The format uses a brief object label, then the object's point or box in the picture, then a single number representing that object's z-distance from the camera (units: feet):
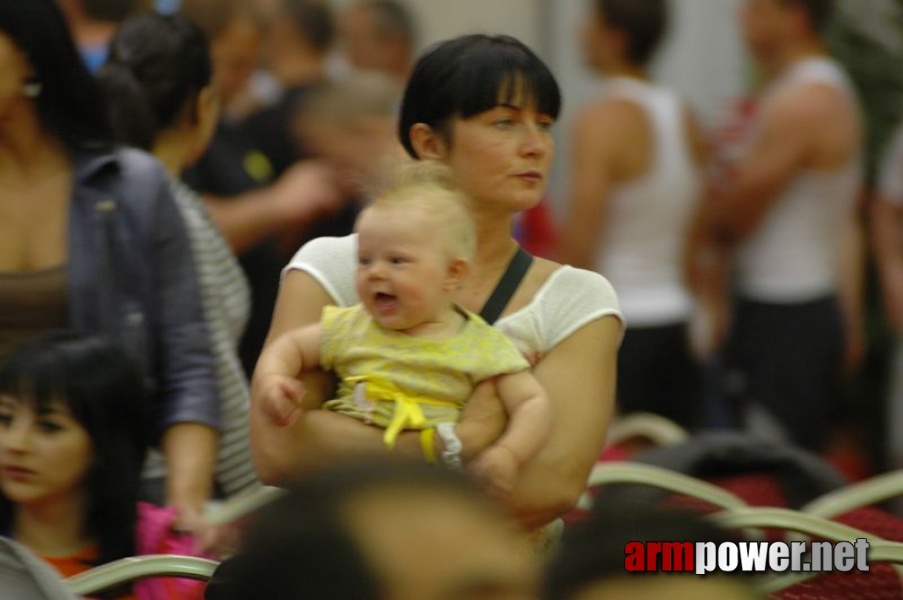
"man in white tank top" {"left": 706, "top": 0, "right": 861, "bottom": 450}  37.50
